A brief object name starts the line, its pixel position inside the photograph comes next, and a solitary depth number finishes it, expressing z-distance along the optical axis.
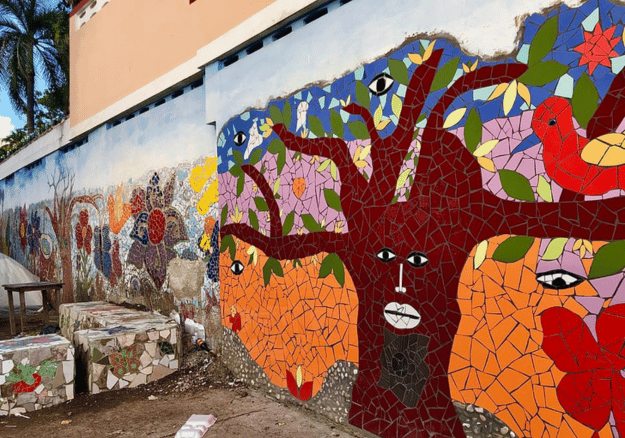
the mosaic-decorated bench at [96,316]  5.26
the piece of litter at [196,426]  3.42
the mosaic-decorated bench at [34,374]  4.03
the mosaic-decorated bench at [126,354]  4.41
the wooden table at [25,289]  6.75
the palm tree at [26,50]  19.06
